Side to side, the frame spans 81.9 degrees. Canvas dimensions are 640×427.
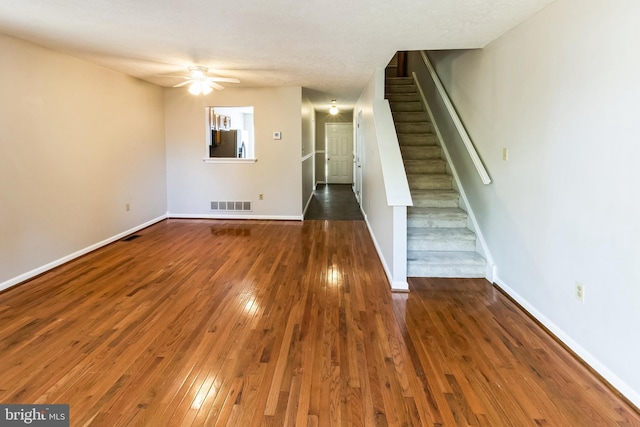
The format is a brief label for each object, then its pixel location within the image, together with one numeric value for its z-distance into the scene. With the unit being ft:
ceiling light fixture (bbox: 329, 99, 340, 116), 28.30
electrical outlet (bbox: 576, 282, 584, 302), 7.36
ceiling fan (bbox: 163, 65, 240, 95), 14.71
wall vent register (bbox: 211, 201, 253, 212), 21.06
